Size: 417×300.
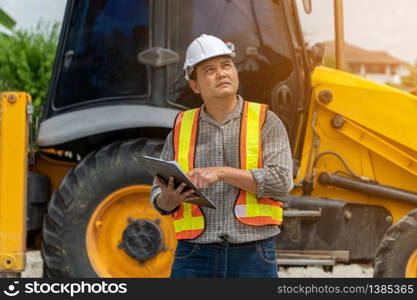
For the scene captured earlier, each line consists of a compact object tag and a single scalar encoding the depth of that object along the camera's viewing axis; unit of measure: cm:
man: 468
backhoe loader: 835
